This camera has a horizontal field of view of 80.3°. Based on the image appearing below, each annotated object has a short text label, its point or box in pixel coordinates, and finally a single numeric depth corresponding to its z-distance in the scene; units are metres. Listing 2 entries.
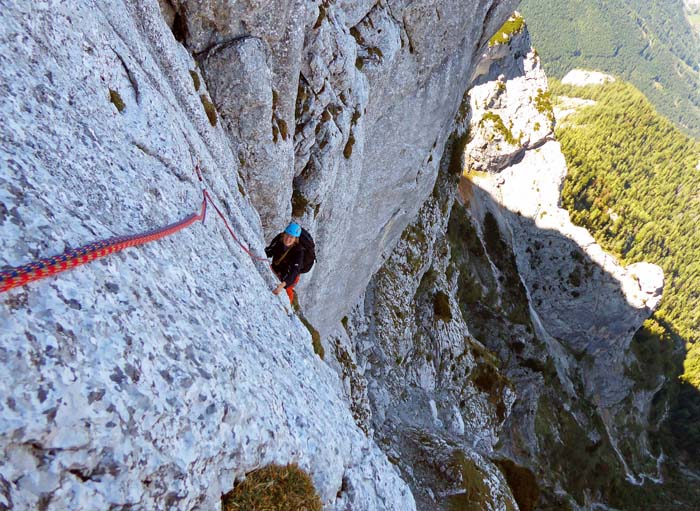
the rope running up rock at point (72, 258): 5.55
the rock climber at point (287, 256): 15.85
